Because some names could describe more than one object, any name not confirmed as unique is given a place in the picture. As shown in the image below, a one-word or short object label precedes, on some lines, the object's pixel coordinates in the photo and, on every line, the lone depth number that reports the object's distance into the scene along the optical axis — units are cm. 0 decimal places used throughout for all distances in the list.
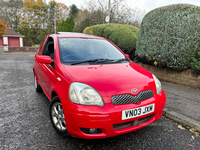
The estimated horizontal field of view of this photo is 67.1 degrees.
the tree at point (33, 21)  3872
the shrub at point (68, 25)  2869
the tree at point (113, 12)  1878
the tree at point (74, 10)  4426
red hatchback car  190
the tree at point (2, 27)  2320
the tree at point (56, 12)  3913
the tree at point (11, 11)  3912
